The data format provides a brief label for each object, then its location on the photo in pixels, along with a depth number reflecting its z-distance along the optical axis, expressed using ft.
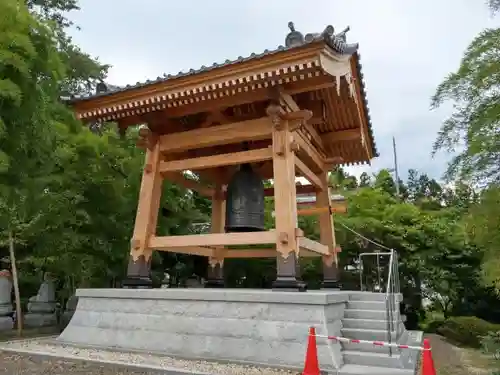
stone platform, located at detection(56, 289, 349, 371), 17.58
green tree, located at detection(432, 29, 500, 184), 16.43
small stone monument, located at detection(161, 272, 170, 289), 41.33
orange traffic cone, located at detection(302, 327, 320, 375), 14.71
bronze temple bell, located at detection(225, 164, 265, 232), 25.22
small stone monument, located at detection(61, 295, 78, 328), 32.07
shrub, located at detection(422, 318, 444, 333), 41.20
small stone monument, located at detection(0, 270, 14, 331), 30.91
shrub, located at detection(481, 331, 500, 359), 20.05
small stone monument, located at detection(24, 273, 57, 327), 33.22
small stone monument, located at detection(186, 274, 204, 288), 39.17
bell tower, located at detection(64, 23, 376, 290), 20.57
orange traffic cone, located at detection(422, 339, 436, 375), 12.55
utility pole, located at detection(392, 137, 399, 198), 106.44
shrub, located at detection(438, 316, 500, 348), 32.32
